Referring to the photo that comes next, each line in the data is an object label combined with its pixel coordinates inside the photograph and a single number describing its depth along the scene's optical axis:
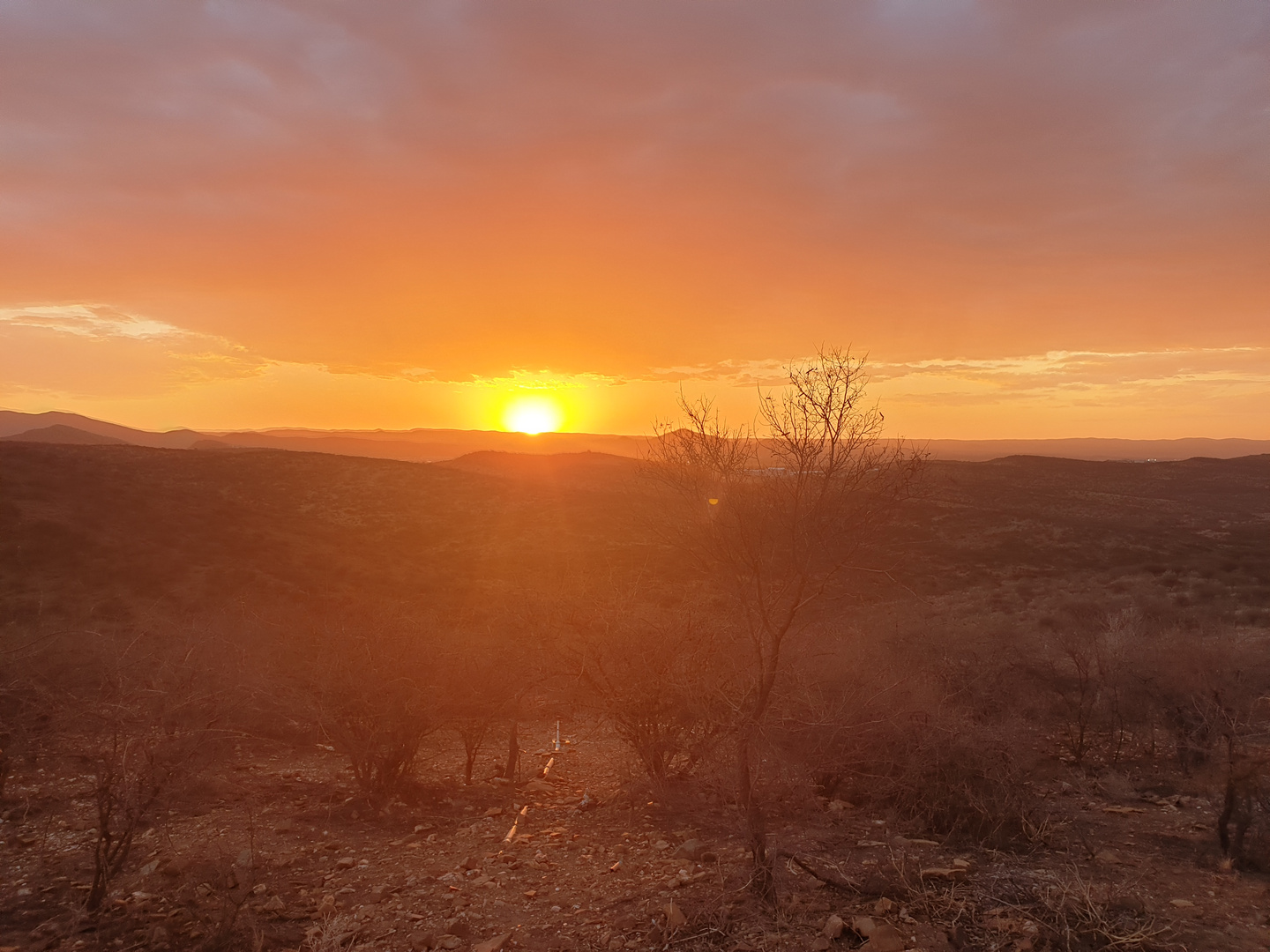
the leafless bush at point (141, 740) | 6.17
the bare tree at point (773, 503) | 6.57
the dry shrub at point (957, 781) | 7.96
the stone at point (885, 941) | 5.59
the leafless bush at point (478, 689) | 9.70
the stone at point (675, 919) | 6.11
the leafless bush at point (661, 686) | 8.98
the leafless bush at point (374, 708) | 8.86
